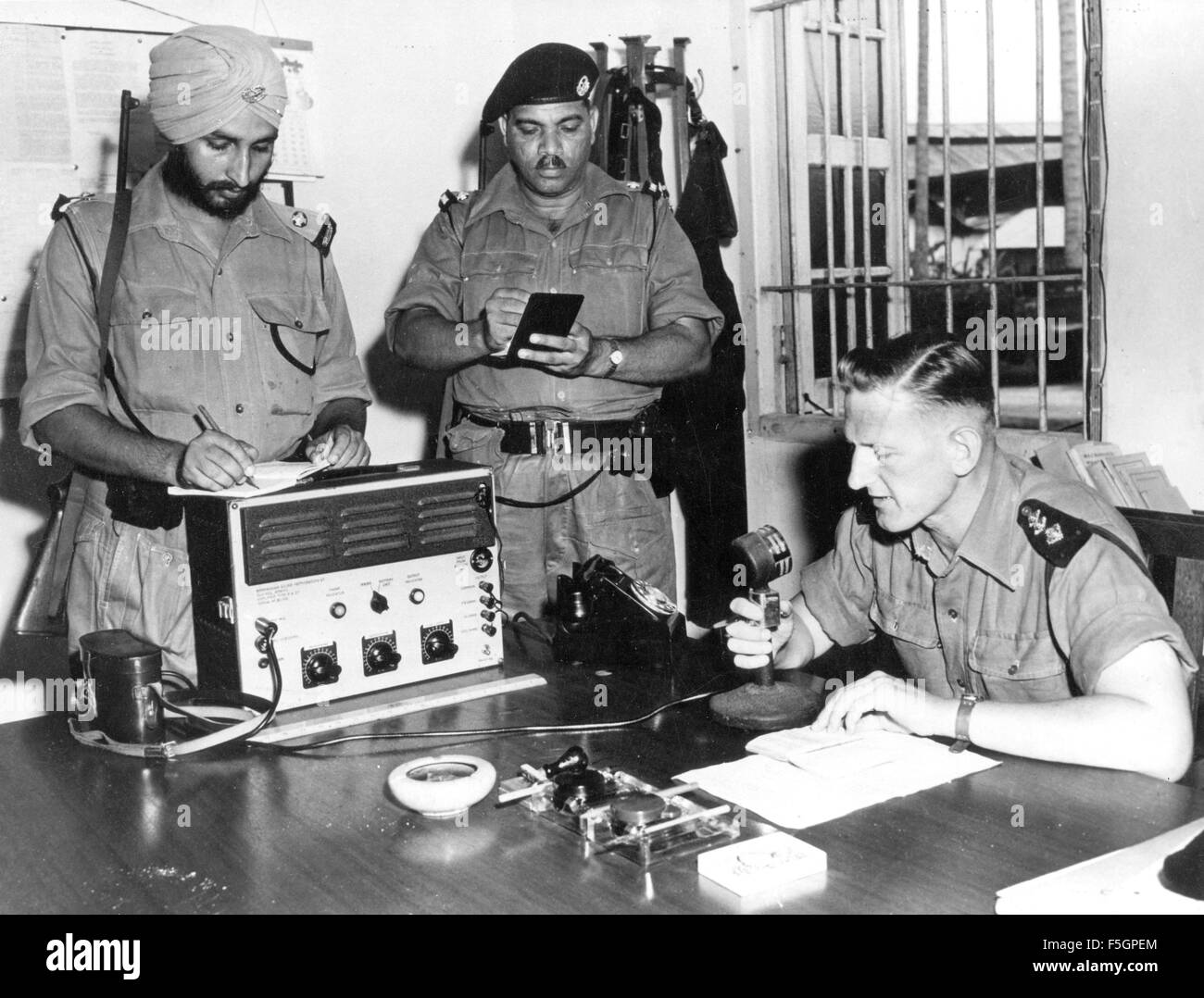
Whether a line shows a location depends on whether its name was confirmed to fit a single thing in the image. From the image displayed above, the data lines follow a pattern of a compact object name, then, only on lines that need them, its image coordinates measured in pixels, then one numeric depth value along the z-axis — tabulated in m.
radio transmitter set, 1.91
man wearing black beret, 2.99
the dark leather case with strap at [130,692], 1.77
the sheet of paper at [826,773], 1.47
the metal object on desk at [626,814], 1.36
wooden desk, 1.26
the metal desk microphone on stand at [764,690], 1.77
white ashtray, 1.45
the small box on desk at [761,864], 1.26
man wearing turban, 2.31
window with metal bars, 3.76
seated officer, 1.61
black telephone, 2.12
